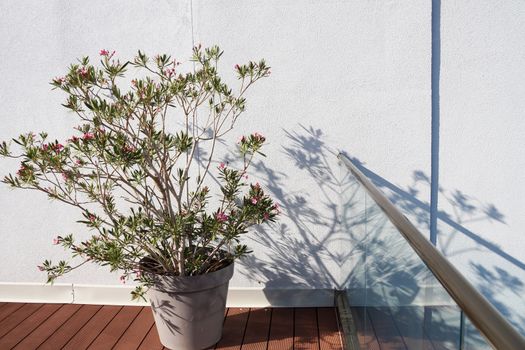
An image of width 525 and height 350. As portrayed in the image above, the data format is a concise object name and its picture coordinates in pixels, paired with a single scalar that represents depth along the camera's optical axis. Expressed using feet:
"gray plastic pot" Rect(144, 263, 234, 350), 9.73
